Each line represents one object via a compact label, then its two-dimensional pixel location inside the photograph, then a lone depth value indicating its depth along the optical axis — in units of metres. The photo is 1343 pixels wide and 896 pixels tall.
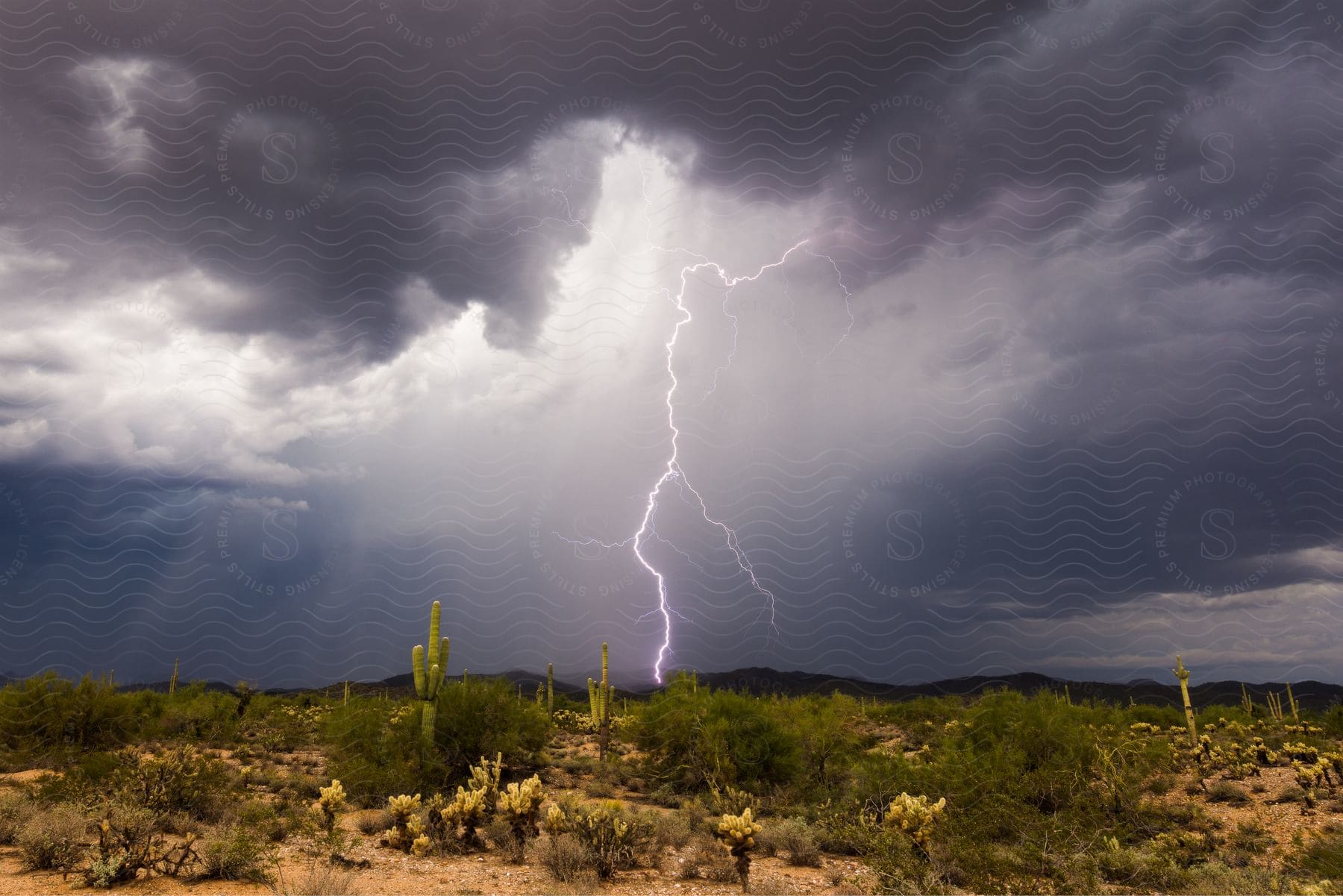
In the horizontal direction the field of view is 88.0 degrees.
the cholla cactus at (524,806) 10.59
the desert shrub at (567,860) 9.41
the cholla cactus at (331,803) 11.06
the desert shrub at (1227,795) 15.63
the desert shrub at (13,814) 10.35
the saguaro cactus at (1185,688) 22.58
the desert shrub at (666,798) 16.41
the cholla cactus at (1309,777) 14.85
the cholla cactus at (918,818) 9.84
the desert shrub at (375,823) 12.43
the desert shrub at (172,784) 11.00
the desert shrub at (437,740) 15.41
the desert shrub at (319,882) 7.98
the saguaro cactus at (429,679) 16.16
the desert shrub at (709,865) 9.84
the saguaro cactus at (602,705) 22.51
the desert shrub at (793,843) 11.16
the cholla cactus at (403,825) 11.02
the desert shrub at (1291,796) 15.13
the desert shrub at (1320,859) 8.60
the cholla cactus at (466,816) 10.99
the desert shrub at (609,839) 9.84
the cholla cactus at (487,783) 11.87
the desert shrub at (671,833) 11.57
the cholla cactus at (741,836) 9.17
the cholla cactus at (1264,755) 19.80
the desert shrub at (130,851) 8.62
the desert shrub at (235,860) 9.08
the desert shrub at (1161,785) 15.92
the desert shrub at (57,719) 17.73
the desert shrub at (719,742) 16.95
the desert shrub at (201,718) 22.98
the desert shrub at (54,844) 9.01
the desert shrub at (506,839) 10.44
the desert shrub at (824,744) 17.83
